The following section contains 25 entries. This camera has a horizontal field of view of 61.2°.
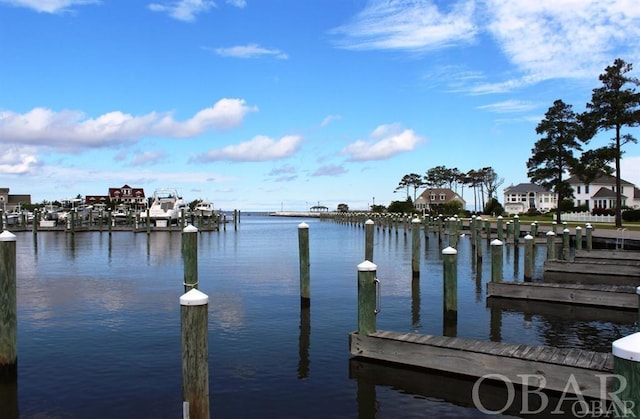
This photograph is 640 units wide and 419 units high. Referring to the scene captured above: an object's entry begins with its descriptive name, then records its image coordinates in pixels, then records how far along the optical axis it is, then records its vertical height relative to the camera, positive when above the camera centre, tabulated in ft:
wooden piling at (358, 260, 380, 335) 35.24 -5.66
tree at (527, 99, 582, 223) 200.44 +24.00
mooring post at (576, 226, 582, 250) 105.70 -5.51
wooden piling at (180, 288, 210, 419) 22.24 -5.75
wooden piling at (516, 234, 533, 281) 71.20 -6.27
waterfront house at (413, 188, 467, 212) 452.35 +12.04
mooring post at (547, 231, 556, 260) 81.61 -5.30
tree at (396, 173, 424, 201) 501.56 +28.33
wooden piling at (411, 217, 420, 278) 76.59 -6.01
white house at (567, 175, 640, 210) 320.09 +10.04
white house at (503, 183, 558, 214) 397.80 +9.15
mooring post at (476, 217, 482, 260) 93.45 -6.03
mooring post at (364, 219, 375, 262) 78.32 -4.04
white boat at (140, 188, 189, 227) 215.72 +1.52
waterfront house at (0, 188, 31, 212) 450.30 +15.86
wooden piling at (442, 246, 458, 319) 46.00 -6.26
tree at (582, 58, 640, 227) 155.63 +29.59
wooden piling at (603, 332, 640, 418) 12.91 -3.92
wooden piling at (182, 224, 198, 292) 46.55 -3.58
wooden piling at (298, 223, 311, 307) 54.95 -5.68
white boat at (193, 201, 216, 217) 277.85 +1.73
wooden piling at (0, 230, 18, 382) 31.60 -5.42
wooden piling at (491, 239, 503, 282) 57.88 -5.45
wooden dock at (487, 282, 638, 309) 52.95 -8.44
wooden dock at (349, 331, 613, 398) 28.40 -8.49
